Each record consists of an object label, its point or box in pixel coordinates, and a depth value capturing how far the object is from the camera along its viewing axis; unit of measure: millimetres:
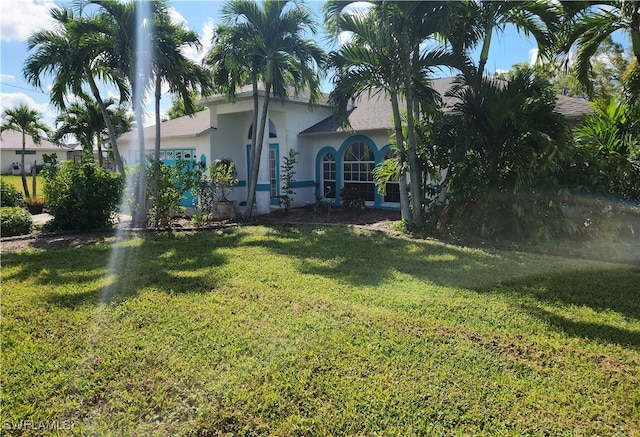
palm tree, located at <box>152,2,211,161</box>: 11344
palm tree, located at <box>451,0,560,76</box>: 9438
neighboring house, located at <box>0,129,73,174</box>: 47469
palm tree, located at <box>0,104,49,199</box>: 20938
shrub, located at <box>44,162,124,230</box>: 10680
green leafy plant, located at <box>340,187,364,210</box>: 14758
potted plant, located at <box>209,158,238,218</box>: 13375
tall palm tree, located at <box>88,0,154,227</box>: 10922
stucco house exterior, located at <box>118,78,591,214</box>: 15141
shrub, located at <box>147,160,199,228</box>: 11445
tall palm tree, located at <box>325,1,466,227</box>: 9188
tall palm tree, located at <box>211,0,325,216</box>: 11719
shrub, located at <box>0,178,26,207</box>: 15019
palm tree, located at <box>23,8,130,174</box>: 10914
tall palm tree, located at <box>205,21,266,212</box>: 11742
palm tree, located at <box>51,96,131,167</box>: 21734
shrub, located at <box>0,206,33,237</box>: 10617
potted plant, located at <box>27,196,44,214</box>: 18255
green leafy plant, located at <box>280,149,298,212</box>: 14945
